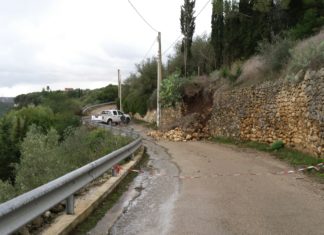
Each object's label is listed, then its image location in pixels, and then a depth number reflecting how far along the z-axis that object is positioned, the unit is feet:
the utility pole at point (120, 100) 219.63
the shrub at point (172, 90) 121.49
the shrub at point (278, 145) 60.69
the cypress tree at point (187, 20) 138.69
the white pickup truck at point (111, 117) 171.53
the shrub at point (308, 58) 53.87
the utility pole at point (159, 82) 126.81
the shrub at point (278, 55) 69.41
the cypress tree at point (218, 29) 109.50
